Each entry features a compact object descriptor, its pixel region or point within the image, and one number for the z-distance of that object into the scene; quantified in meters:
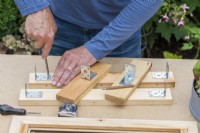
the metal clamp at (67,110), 2.21
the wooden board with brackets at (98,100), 2.27
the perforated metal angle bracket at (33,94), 2.29
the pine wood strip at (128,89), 2.26
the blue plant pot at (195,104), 2.19
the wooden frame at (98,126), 2.15
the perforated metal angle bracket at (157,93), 2.29
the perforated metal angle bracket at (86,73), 2.33
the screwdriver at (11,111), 2.23
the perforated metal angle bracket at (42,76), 2.37
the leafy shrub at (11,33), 3.51
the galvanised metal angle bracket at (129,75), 2.32
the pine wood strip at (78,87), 2.26
